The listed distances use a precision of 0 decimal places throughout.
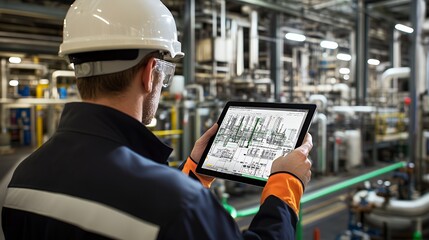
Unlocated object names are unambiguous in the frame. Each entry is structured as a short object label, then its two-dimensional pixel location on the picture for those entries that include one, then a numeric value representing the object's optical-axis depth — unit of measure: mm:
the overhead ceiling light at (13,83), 6105
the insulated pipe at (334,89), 7941
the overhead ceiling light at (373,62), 8878
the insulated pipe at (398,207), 3806
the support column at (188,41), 5512
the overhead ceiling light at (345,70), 8281
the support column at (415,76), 4969
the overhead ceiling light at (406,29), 5280
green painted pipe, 2074
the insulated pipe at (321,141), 6531
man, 723
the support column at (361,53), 7758
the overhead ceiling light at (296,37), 5923
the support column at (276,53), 6805
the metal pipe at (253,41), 6789
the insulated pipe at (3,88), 5762
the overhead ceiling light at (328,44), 7488
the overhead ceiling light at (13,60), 6086
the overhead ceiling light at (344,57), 8062
